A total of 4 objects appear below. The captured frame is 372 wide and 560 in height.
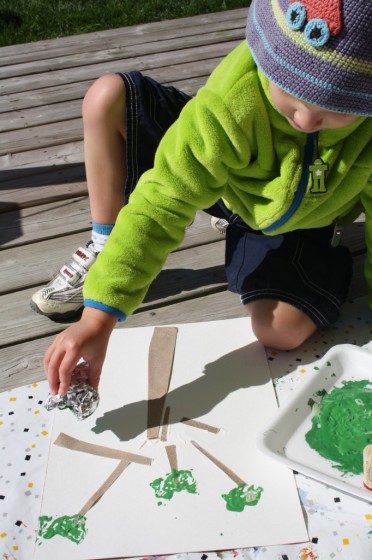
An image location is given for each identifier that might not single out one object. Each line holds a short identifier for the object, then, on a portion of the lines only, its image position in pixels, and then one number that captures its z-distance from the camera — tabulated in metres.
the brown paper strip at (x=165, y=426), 1.00
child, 0.80
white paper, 0.86
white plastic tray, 0.91
